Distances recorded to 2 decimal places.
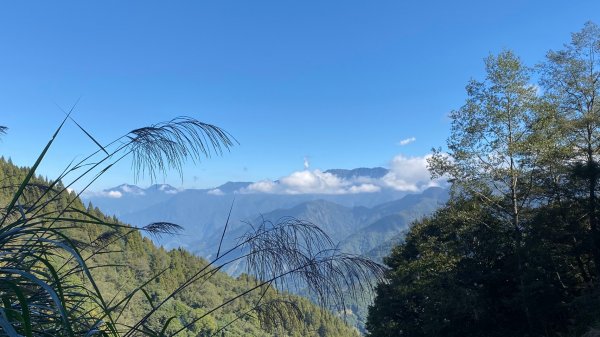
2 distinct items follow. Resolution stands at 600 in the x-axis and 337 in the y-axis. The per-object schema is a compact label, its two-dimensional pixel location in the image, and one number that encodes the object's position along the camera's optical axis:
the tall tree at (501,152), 13.04
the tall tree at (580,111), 12.88
